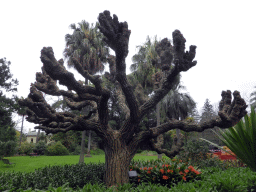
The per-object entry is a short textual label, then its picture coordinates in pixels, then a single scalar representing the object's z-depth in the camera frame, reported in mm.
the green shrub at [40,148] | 24088
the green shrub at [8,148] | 12180
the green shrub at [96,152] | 27284
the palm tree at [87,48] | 14547
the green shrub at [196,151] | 10255
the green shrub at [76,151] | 25041
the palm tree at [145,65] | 16562
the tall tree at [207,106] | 65250
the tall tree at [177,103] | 20969
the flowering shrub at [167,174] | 5277
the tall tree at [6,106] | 14395
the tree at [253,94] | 38069
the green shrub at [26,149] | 23828
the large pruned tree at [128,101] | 4324
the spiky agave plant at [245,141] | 5734
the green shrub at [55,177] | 4371
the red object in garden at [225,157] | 12227
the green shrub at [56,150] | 22703
